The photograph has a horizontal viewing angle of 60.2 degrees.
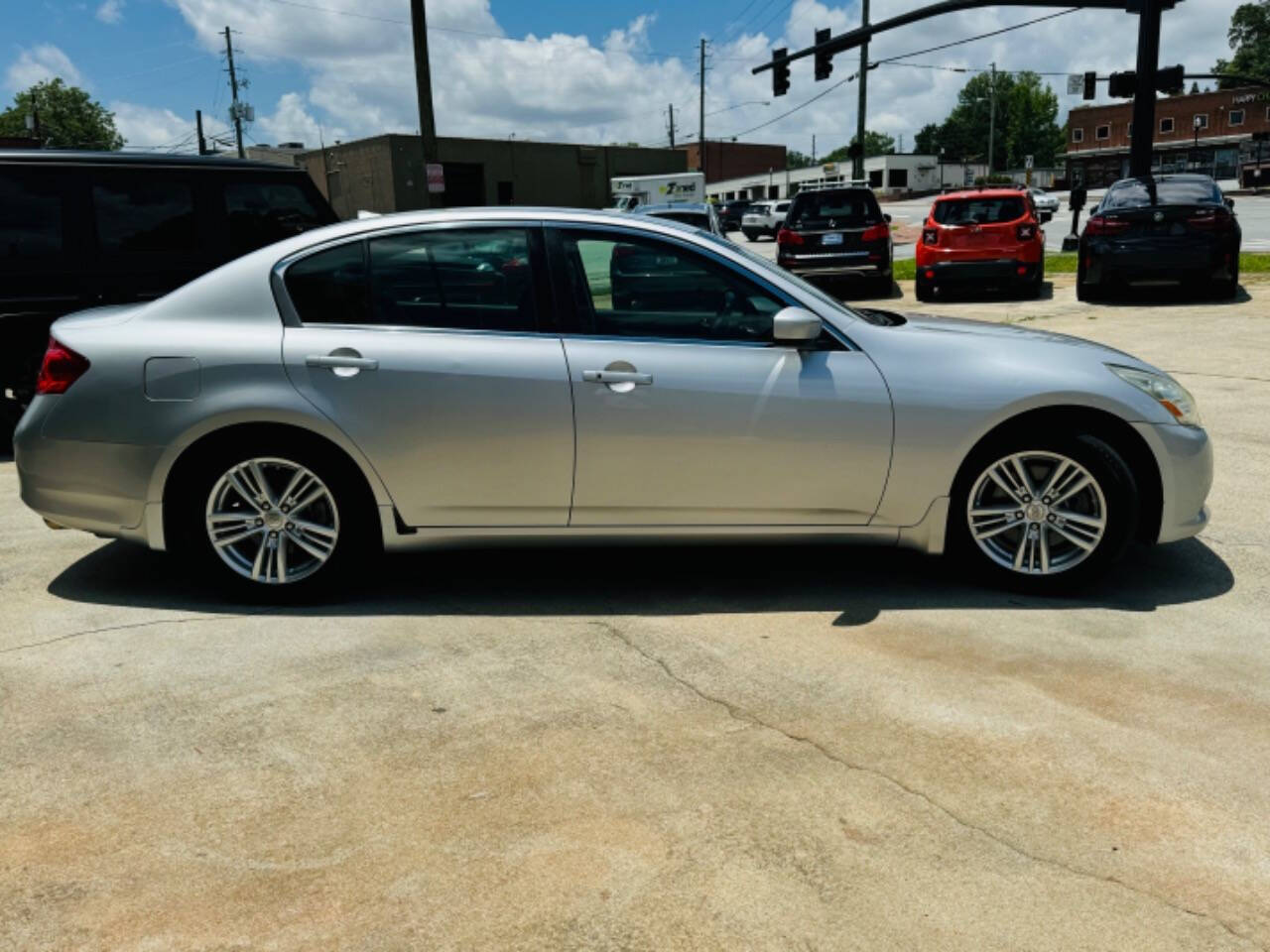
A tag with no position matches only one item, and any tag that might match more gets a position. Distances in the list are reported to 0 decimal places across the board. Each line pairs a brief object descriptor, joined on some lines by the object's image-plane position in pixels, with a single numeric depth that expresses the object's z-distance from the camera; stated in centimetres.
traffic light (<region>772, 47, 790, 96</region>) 2947
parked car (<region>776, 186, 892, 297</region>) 1770
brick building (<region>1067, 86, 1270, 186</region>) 8838
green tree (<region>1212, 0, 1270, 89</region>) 11518
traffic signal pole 2105
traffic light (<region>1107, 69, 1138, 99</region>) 2230
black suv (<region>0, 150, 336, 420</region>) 693
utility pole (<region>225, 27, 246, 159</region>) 6469
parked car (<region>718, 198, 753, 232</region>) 5463
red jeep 1627
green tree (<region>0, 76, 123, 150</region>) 10906
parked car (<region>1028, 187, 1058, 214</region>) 4759
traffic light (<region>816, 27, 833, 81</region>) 2841
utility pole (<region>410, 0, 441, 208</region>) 1952
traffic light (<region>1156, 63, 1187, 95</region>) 2212
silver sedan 416
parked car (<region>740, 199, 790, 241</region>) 5106
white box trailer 4481
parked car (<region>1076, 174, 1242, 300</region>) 1413
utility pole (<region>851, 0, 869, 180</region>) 4234
